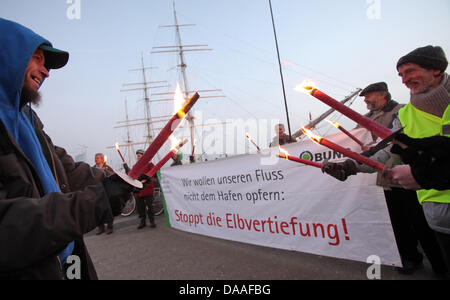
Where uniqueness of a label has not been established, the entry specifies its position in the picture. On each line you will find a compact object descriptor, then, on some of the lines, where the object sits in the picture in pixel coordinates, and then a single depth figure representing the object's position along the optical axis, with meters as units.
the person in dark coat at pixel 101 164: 6.45
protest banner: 2.75
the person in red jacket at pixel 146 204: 6.61
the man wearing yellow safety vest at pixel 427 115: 1.16
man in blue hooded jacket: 0.79
